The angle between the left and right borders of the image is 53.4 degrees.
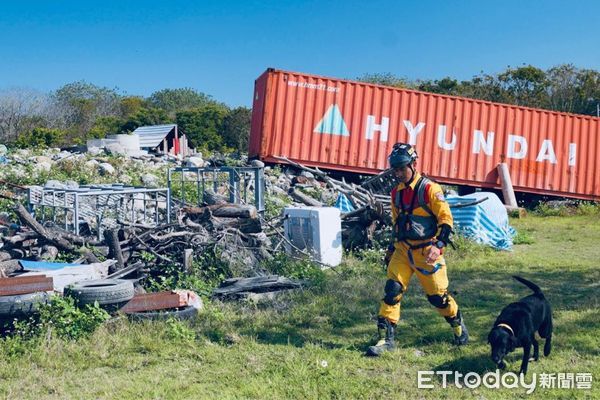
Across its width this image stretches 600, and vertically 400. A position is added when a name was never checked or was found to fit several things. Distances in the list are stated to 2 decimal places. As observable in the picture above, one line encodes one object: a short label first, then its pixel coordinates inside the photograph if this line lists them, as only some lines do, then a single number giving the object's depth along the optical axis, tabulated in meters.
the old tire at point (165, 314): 5.52
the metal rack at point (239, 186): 9.12
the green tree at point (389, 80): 46.15
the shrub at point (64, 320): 5.03
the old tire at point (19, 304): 5.05
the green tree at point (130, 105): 53.57
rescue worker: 4.92
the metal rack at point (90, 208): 7.75
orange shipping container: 15.73
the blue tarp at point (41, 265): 6.27
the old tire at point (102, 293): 5.33
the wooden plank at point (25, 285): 5.16
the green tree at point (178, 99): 62.47
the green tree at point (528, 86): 36.10
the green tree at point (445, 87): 39.00
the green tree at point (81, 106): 43.59
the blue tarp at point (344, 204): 11.52
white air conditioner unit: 8.32
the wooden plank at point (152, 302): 5.56
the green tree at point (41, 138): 31.02
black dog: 4.33
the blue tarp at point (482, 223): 10.38
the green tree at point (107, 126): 39.53
